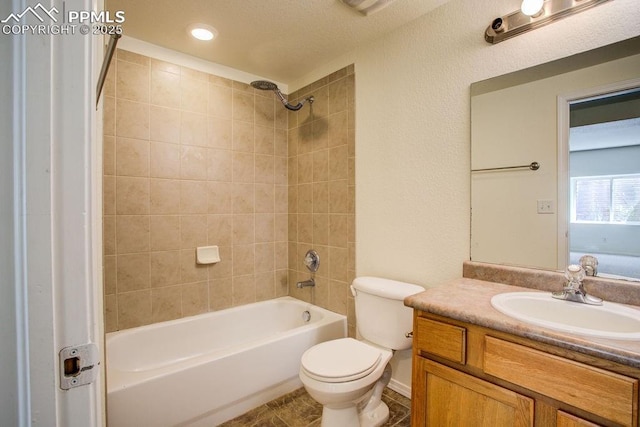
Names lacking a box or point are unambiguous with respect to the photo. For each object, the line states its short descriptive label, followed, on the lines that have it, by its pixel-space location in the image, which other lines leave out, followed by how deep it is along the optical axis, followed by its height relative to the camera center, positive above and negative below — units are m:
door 0.48 +0.01
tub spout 2.51 -0.62
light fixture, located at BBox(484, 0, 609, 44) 1.28 +0.85
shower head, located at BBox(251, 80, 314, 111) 2.19 +0.89
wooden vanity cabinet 0.81 -0.54
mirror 1.23 +0.23
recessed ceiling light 1.88 +1.14
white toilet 1.44 -0.78
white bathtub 1.49 -0.92
